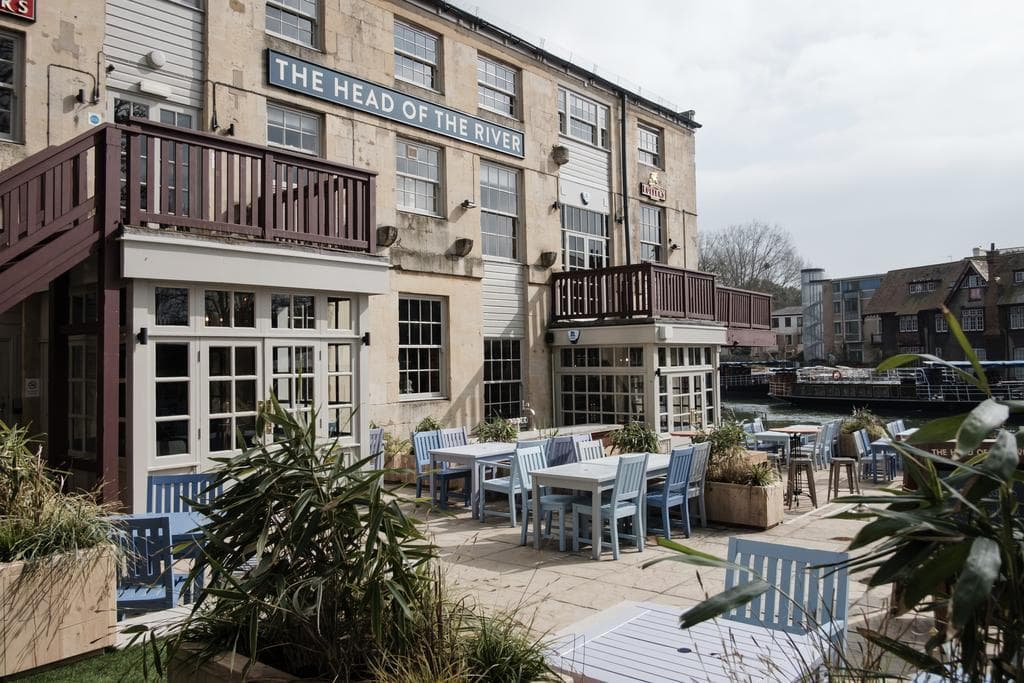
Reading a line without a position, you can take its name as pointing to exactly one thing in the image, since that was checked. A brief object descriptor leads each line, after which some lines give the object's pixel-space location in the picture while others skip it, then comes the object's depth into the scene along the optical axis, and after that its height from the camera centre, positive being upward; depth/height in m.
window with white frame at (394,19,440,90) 13.46 +5.75
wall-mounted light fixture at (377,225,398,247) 12.12 +2.23
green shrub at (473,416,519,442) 12.11 -0.93
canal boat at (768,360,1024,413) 37.81 -1.11
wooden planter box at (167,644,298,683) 2.88 -1.13
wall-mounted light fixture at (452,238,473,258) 13.75 +2.30
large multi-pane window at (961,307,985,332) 53.25 +3.29
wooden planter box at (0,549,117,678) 4.20 -1.31
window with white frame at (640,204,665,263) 19.16 +3.54
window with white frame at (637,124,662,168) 19.22 +5.78
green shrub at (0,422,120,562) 4.38 -0.82
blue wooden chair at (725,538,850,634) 3.80 -1.12
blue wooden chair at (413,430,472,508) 9.84 -1.25
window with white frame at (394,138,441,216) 13.29 +3.50
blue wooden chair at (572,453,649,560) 7.30 -1.29
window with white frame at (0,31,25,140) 8.66 +3.41
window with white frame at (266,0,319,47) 11.62 +5.56
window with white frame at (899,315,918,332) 58.31 +3.43
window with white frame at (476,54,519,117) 15.05 +5.79
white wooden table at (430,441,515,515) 9.25 -1.02
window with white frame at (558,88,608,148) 16.97 +5.81
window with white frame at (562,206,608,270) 16.89 +3.03
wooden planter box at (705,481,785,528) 8.40 -1.51
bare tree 65.19 +9.80
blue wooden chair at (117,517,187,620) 4.86 -1.25
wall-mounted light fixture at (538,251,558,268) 15.84 +2.38
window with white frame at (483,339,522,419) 14.85 -0.09
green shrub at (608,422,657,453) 10.99 -1.00
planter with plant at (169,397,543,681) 2.89 -0.79
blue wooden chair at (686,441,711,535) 8.27 -1.15
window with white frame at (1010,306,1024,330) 50.66 +3.22
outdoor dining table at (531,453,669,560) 7.27 -1.05
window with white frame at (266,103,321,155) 11.45 +3.80
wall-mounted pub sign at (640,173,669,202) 18.94 +4.59
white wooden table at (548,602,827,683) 3.39 -1.34
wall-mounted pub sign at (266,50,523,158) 11.48 +4.60
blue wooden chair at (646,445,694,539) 7.91 -1.26
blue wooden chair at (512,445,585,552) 7.58 -1.26
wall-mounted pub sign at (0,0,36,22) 8.59 +4.23
